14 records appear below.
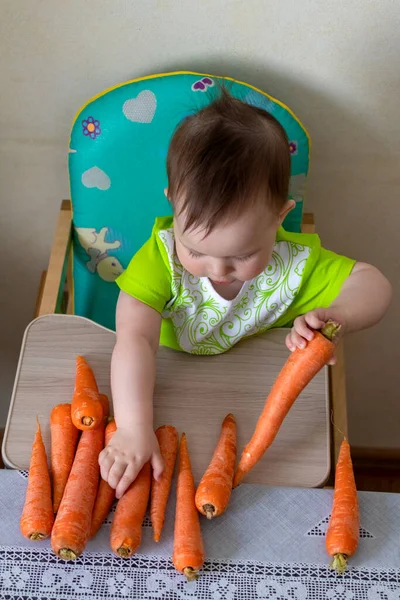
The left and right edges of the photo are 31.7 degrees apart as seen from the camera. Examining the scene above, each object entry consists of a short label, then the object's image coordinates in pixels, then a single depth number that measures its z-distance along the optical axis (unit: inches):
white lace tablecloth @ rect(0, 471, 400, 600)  30.2
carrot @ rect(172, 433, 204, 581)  30.3
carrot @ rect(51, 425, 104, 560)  30.6
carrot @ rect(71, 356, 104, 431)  35.8
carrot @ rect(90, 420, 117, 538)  32.2
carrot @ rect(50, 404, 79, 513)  34.1
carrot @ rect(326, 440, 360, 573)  31.2
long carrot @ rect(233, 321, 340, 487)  34.6
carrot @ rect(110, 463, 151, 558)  30.9
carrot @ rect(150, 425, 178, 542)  32.4
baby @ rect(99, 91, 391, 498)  33.0
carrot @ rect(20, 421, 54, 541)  31.4
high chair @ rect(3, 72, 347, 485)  40.9
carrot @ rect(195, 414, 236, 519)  32.6
